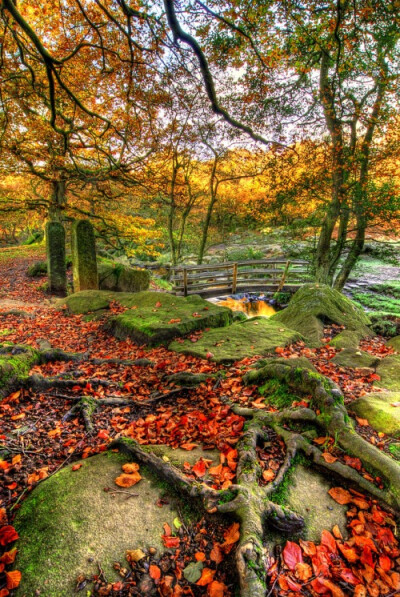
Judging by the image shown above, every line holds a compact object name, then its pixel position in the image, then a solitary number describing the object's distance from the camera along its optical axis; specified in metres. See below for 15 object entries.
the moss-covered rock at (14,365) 3.22
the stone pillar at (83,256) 10.20
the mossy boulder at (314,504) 1.90
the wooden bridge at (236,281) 13.06
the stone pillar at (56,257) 11.31
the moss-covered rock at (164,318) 5.87
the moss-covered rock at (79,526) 1.57
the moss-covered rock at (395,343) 5.72
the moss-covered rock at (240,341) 4.75
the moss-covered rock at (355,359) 4.41
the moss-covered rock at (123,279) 12.65
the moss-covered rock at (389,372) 3.72
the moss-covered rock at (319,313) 6.53
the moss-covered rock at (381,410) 2.67
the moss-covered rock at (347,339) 5.57
